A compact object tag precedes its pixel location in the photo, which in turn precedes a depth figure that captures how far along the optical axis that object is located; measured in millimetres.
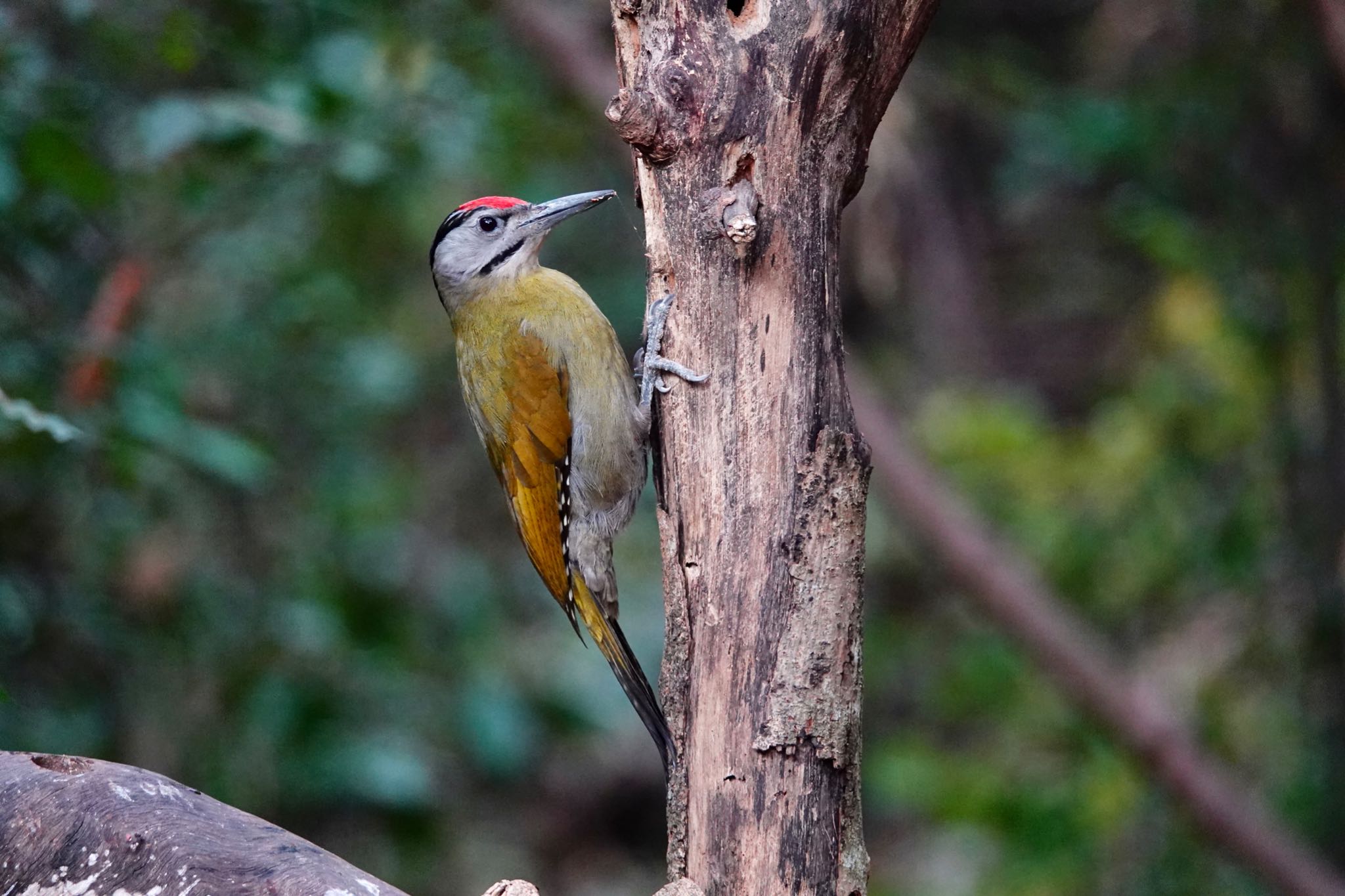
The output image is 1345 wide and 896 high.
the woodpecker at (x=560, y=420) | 7223
